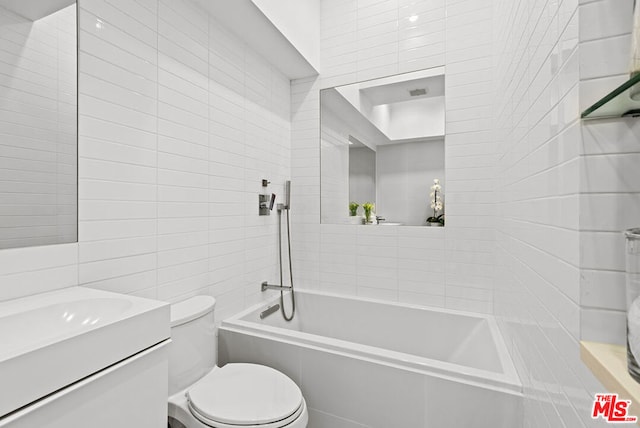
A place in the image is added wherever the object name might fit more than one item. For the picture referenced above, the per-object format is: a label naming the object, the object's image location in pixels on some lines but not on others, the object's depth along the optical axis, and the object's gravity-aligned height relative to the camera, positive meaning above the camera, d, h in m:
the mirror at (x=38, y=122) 1.04 +0.32
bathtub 1.36 -0.84
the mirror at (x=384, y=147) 2.33 +0.52
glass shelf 0.50 +0.19
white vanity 0.68 -0.38
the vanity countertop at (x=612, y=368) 0.43 -0.26
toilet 1.25 -0.82
